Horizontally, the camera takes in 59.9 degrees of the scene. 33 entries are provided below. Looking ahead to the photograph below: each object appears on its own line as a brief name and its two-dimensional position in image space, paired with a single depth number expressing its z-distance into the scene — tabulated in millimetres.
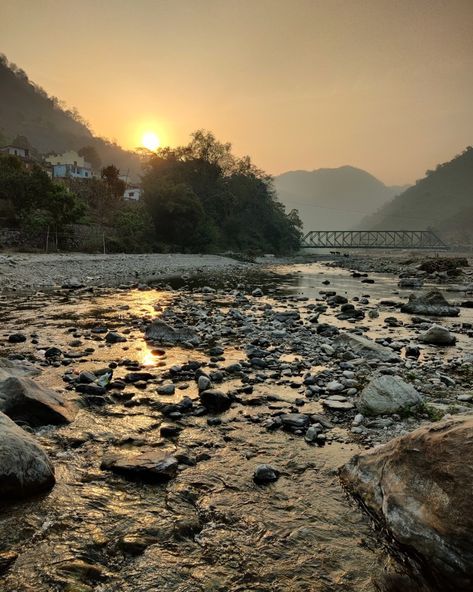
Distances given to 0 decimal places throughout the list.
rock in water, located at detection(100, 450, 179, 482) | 4727
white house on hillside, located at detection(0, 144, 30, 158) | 80312
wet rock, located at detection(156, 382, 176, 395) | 7355
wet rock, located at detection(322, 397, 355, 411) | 6770
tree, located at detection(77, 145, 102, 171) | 124562
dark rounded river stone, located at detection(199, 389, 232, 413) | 6743
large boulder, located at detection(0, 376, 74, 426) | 5852
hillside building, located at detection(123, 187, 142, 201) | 94788
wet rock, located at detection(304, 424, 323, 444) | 5773
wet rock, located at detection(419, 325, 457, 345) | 11719
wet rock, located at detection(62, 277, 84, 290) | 24031
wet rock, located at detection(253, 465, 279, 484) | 4789
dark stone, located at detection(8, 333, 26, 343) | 10977
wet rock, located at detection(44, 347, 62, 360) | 9422
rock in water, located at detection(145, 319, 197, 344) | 11453
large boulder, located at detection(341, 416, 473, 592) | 2697
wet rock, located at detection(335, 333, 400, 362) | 9734
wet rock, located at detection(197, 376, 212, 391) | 7575
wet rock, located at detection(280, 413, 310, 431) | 6113
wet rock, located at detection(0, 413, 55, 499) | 4109
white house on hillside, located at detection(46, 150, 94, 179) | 91375
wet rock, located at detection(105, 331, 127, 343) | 11148
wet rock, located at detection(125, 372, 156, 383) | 8016
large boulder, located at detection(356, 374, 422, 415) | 6473
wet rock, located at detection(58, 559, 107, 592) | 3297
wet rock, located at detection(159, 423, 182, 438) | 5793
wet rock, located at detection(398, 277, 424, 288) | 32550
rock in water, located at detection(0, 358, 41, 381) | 7746
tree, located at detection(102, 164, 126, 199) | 67438
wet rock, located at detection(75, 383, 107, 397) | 7211
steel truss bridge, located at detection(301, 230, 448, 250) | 123875
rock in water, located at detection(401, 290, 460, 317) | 17547
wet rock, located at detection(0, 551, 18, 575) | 3316
